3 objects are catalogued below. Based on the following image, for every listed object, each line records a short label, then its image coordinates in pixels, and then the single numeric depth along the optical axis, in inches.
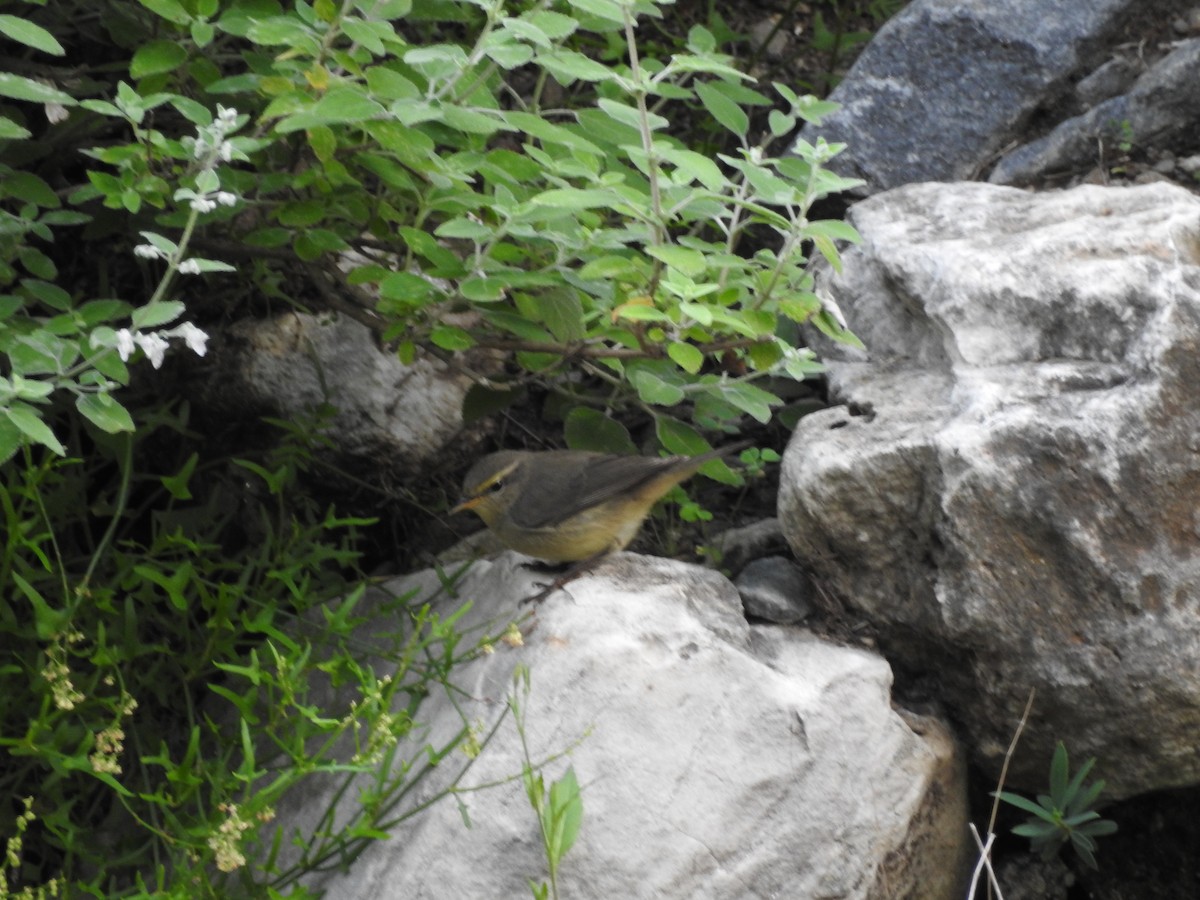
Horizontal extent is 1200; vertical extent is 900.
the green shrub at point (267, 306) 233.3
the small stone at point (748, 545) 317.1
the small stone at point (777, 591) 294.4
